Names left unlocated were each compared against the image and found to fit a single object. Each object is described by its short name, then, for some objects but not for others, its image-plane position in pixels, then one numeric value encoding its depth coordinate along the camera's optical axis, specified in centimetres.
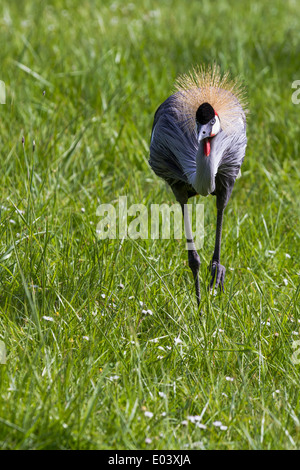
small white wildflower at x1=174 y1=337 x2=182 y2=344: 646
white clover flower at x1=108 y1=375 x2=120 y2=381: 583
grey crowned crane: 716
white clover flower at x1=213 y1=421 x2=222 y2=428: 538
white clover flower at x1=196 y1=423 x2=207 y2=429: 536
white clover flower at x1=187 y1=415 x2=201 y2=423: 546
